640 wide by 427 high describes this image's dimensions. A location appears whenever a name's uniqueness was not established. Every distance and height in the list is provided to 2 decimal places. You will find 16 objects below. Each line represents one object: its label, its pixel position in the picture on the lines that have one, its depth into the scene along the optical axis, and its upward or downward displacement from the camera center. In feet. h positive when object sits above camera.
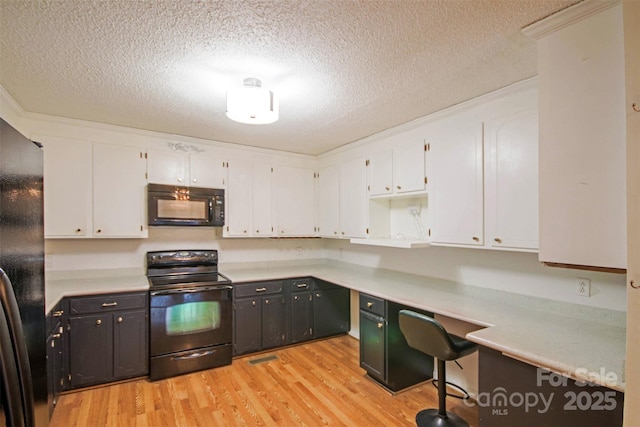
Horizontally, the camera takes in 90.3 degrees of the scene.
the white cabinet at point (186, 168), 10.93 +1.66
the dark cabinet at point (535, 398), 4.40 -2.84
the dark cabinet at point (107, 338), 8.80 -3.54
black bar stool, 6.68 -2.91
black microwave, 10.64 +0.33
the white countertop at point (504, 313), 4.76 -2.19
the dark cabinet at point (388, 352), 8.89 -3.99
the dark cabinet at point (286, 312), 11.22 -3.74
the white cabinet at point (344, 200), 11.61 +0.54
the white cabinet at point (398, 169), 9.34 +1.41
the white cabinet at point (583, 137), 4.37 +1.11
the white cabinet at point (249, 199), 12.27 +0.60
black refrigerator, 2.58 -0.70
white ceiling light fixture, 6.53 +2.31
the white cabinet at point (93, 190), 9.43 +0.79
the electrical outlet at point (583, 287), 6.51 -1.54
